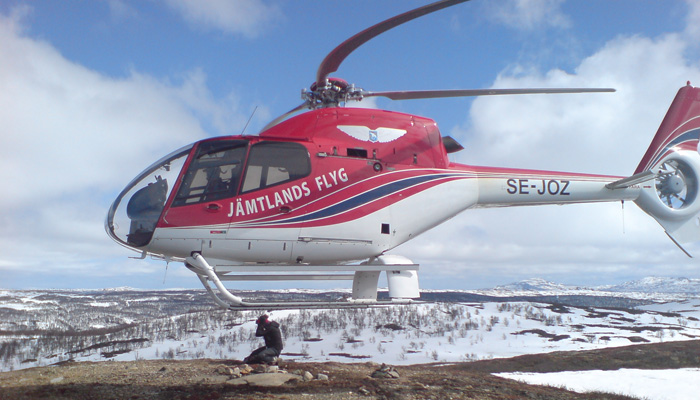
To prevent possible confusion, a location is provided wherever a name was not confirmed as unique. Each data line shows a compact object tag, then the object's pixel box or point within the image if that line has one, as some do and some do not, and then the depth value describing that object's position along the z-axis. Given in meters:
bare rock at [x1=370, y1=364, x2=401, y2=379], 16.32
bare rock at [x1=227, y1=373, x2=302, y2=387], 13.13
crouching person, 14.59
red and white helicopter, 7.98
